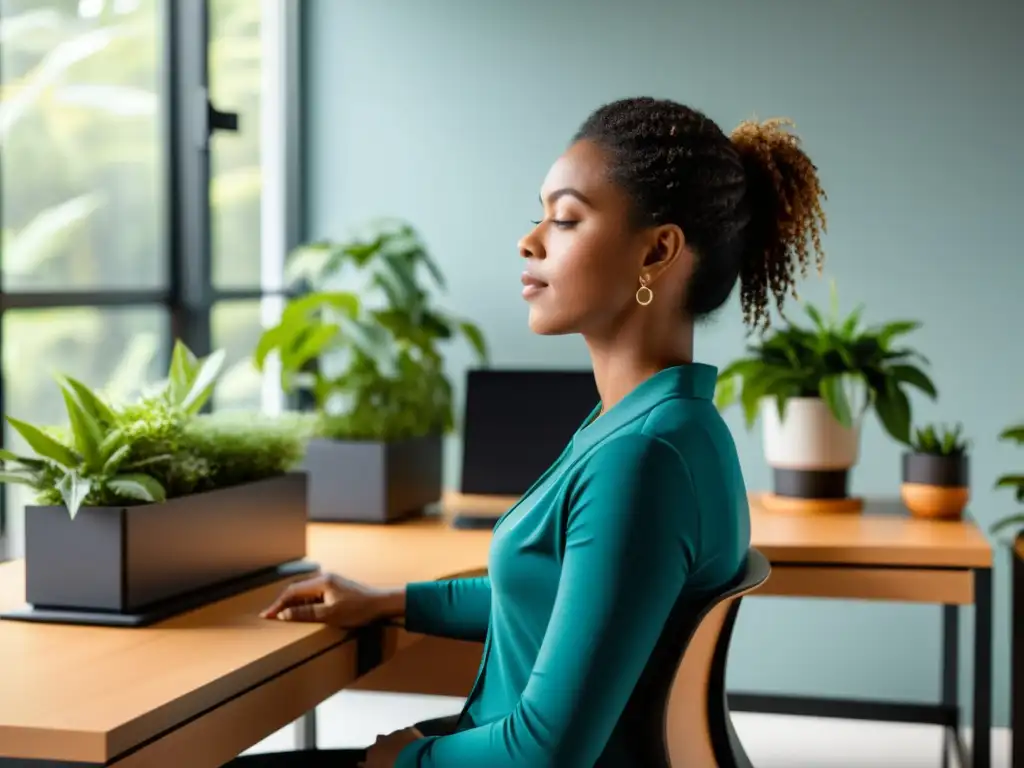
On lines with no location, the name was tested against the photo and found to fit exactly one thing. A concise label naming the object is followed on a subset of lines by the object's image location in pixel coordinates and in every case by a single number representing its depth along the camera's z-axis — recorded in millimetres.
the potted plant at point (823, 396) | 2945
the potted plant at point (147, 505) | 1794
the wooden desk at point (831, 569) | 2520
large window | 2846
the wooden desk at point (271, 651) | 1401
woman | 1311
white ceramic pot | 2959
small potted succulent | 2857
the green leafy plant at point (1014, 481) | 2876
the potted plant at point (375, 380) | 2871
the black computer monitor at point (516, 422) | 2885
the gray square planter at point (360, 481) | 2844
